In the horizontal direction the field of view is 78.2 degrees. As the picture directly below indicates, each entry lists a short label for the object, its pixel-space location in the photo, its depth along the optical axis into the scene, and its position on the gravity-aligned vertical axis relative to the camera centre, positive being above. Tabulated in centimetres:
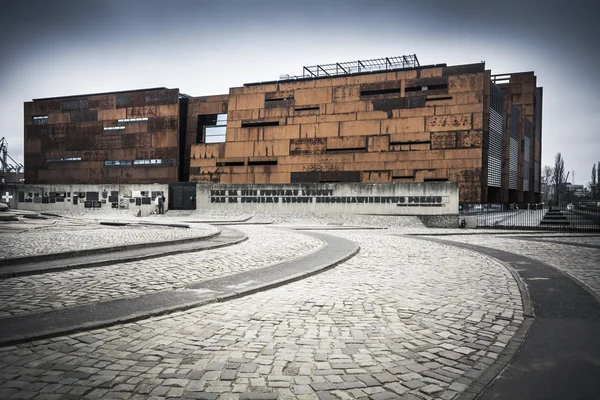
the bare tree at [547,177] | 11456 +610
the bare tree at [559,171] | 8778 +623
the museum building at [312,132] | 3922 +753
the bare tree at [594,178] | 8415 +516
